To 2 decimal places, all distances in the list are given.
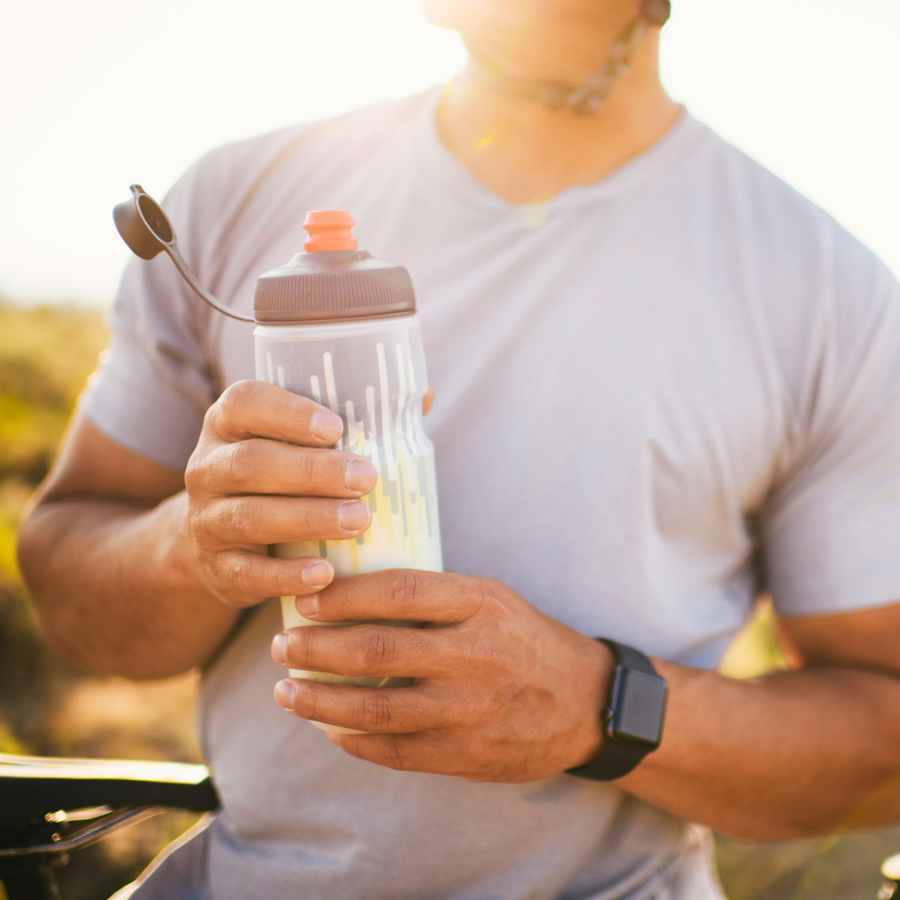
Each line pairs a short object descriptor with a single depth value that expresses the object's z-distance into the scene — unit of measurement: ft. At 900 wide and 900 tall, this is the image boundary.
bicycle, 4.03
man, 4.17
